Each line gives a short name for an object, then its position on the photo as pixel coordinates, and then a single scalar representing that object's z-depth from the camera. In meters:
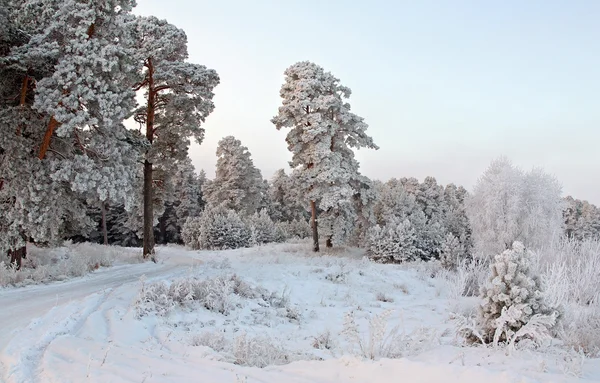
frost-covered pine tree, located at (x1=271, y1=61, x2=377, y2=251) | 26.14
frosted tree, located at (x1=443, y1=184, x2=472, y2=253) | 33.64
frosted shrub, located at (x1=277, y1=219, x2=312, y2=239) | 51.68
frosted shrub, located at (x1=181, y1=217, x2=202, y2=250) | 41.83
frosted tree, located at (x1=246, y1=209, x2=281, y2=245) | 40.44
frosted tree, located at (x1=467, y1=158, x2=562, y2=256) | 27.52
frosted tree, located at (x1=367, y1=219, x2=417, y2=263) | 27.55
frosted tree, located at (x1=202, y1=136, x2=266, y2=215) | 46.97
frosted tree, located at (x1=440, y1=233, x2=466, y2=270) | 17.95
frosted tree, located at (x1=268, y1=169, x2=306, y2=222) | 64.67
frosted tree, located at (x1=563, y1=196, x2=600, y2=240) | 68.12
